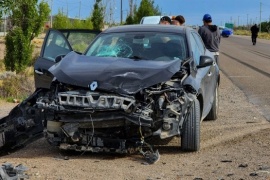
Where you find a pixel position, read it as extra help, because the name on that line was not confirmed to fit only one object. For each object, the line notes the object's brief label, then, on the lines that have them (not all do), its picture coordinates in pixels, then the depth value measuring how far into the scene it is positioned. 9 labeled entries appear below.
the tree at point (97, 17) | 42.75
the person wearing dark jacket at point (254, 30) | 45.28
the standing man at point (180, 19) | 13.74
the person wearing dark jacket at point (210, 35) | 13.07
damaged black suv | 6.35
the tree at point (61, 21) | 40.28
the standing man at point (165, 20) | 13.01
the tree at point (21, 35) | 19.72
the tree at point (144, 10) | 44.72
